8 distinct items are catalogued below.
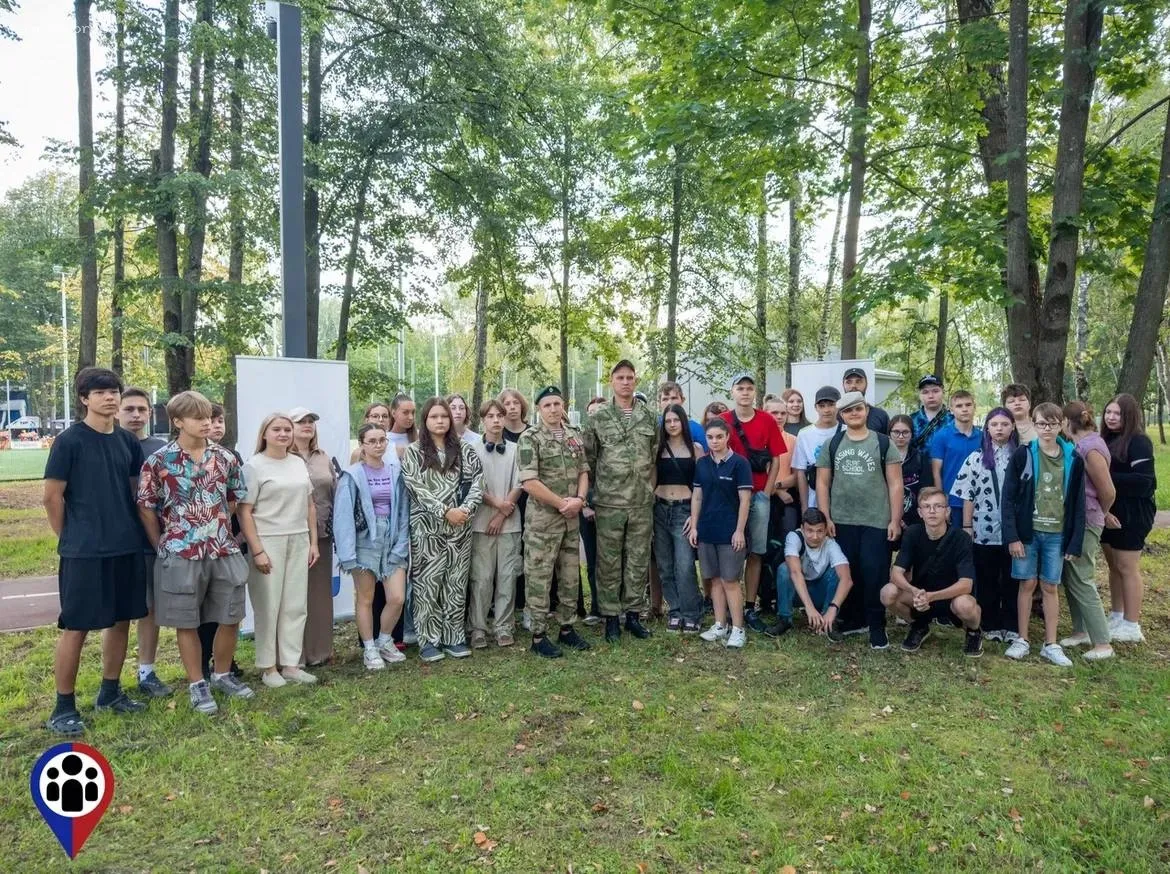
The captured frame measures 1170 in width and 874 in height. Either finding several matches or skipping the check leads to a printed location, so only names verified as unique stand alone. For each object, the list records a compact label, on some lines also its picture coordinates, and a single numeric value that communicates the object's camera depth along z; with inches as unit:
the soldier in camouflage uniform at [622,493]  215.6
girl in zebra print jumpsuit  199.6
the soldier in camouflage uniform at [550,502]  205.0
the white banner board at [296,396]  208.5
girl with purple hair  205.5
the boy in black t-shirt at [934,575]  199.9
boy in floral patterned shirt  162.4
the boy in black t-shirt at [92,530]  153.1
